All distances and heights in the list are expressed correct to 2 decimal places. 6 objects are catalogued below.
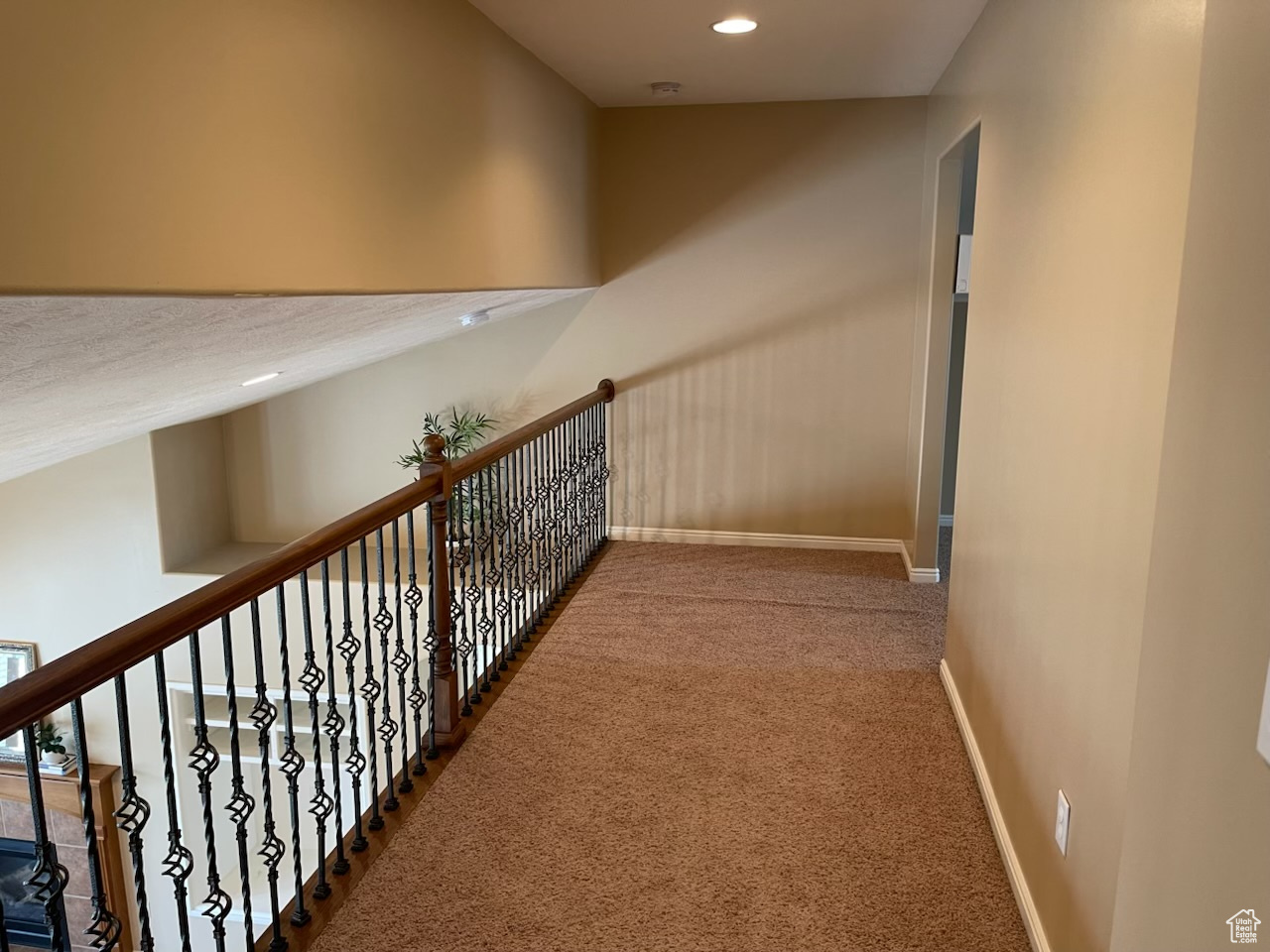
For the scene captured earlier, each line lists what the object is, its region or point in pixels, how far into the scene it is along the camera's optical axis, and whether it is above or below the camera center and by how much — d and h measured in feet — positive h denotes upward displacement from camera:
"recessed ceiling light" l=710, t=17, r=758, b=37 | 10.68 +3.03
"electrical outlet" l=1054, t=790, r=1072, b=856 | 6.17 -3.42
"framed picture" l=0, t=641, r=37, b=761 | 19.97 -7.64
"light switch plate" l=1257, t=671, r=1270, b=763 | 3.24 -1.48
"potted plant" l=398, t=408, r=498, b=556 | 17.57 -2.54
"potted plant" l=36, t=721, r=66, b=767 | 20.13 -9.59
